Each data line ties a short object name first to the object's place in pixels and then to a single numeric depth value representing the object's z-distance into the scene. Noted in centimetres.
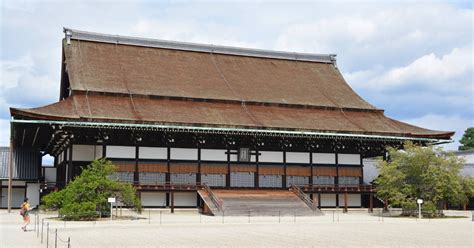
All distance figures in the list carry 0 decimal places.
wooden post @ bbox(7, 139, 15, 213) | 3057
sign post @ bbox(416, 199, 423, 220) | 3054
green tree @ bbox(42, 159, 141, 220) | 2598
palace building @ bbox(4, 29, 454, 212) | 3278
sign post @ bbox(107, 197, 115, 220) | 2633
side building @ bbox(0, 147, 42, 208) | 3734
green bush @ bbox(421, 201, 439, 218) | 3124
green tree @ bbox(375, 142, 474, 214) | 3166
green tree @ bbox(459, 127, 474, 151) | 7869
